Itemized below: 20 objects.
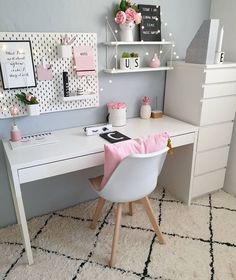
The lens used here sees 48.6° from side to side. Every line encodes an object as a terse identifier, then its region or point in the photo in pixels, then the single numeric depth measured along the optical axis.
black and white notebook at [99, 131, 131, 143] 1.79
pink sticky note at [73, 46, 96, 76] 1.90
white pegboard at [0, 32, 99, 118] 1.76
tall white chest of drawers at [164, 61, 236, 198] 2.02
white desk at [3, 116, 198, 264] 1.51
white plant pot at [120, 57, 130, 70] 2.03
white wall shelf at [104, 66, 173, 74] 1.98
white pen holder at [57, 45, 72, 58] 1.77
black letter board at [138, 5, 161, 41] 2.06
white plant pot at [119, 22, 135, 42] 1.94
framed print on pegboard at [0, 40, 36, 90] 1.68
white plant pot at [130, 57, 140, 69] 2.06
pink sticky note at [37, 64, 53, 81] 1.82
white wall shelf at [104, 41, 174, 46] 1.92
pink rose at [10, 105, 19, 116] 1.75
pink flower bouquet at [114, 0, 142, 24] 1.88
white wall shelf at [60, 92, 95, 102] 1.88
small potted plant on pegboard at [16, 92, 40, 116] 1.75
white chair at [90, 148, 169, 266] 1.46
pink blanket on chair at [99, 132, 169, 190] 1.50
